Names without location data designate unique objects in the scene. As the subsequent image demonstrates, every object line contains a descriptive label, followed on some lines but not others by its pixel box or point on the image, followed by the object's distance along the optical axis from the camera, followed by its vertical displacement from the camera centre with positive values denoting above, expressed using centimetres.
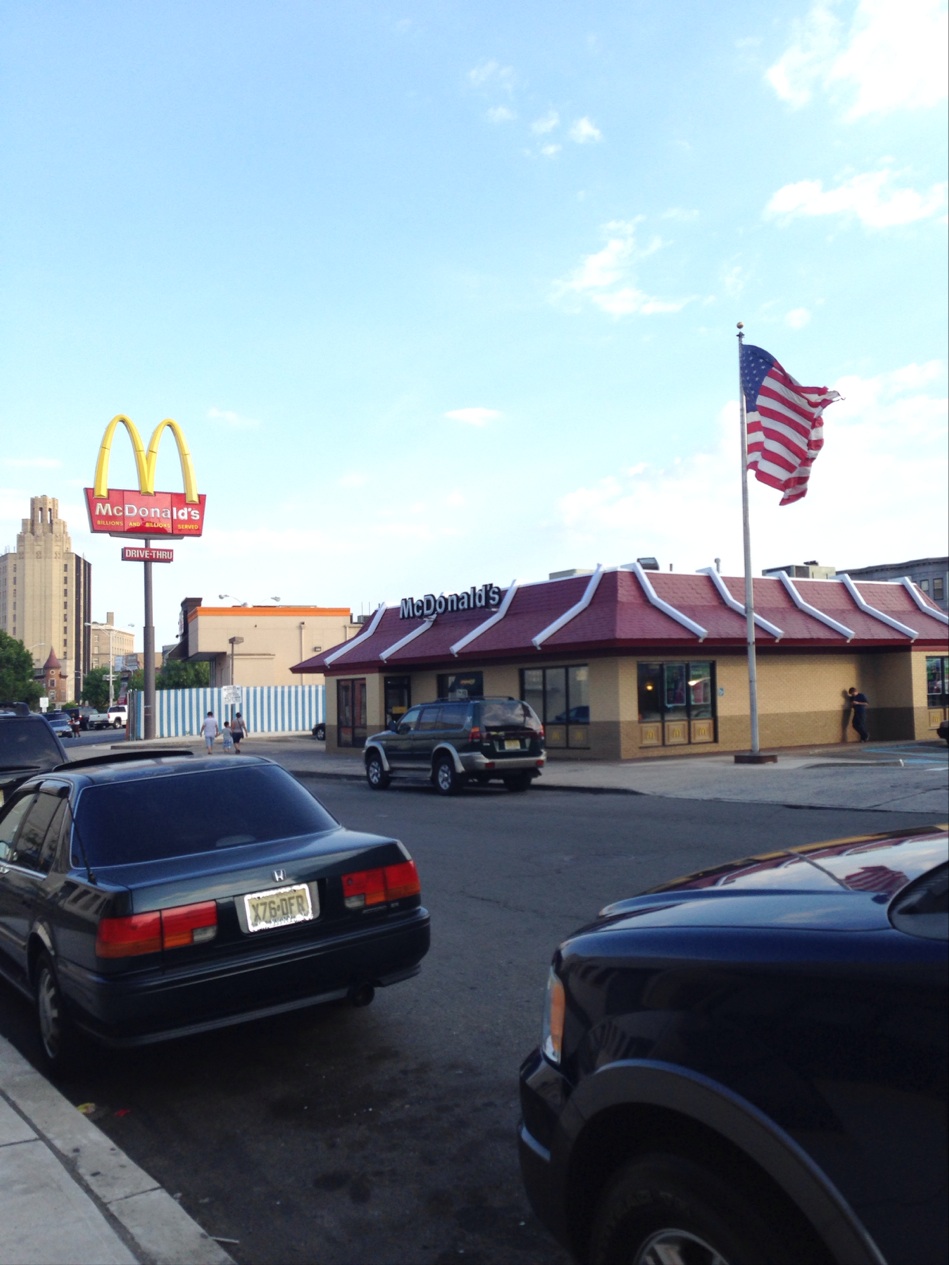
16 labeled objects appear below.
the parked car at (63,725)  5216 -215
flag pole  2325 +132
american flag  2133 +484
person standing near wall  2994 -122
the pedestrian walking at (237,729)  3387 -157
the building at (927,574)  9250 +863
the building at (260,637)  6381 +262
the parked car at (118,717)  7681 -254
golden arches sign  4359 +740
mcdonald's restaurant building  2655 +41
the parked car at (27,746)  1191 -72
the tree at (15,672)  10494 +113
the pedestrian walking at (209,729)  3447 -158
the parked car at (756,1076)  203 -86
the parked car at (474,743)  1959 -126
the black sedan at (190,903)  486 -110
